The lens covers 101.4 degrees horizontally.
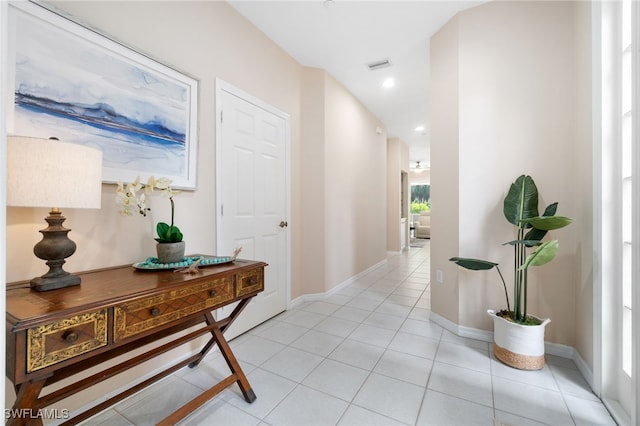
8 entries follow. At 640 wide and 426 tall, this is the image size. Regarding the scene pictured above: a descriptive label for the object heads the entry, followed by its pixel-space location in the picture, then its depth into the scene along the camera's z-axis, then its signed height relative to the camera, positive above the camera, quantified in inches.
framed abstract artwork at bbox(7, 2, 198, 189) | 49.6 +25.9
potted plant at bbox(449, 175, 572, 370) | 68.5 -15.7
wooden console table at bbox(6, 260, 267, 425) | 33.1 -16.9
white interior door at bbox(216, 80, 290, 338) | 90.1 +8.5
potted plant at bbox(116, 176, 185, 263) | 55.7 +0.1
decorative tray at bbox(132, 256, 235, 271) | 57.9 -11.9
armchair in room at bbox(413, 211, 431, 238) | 389.4 -19.5
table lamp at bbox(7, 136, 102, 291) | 37.5 +4.2
